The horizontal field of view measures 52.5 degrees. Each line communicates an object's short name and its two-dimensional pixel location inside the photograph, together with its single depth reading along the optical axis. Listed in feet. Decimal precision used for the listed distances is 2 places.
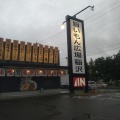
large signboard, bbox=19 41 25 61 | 59.70
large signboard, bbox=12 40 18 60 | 58.35
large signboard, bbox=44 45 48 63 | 65.31
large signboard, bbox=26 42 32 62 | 61.13
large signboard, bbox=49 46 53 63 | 66.39
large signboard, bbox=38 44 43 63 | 63.99
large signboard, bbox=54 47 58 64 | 67.65
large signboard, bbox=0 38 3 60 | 55.81
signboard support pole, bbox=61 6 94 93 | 60.44
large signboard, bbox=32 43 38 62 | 62.56
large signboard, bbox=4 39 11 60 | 57.01
